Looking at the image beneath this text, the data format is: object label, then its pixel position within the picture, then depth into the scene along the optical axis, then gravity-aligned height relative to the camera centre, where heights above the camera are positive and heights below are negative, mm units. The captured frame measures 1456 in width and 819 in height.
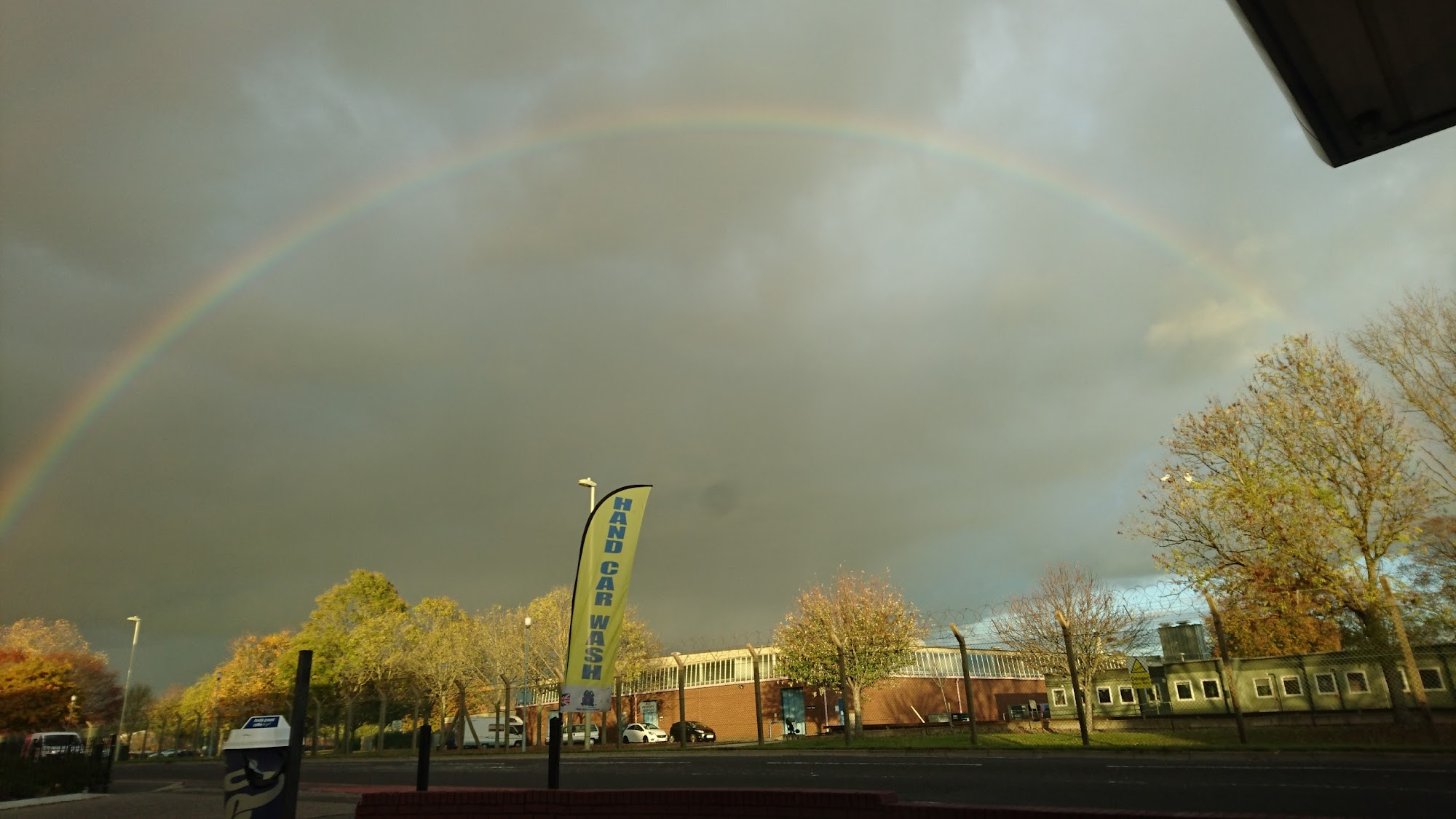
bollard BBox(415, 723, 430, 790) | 11266 -762
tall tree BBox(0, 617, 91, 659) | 62938 +6077
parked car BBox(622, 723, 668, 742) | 50500 -2097
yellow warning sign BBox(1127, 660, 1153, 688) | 20683 -44
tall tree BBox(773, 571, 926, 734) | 45781 +2615
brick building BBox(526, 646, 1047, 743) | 56969 -446
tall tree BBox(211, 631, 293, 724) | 71000 +2925
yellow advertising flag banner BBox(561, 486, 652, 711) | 14008 +1650
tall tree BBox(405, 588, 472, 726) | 55406 +2887
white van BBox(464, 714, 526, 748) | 59656 -1793
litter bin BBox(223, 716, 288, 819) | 8953 -596
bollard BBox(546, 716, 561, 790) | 10289 -659
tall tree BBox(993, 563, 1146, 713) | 44156 +2414
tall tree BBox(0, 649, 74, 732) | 42562 +1454
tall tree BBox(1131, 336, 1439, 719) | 22344 +4383
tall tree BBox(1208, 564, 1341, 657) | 23312 +1432
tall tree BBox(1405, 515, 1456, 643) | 20156 +1812
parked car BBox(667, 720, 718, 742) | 50312 -2185
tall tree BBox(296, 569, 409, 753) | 57812 +5365
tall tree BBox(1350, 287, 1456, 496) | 22500 +6897
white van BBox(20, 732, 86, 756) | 25094 -692
